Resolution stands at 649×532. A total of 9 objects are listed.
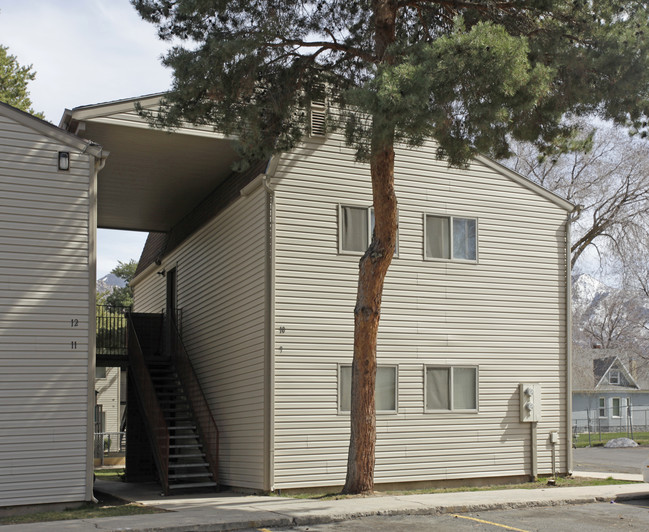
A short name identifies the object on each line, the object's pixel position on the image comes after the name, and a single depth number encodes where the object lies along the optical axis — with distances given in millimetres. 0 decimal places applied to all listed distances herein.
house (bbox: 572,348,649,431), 45688
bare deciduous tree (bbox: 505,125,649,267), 34688
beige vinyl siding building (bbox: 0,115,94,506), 13000
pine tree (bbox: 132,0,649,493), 10820
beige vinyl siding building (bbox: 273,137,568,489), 14859
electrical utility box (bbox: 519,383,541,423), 16703
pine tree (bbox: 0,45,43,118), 36406
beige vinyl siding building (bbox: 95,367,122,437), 35875
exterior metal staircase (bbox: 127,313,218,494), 16609
